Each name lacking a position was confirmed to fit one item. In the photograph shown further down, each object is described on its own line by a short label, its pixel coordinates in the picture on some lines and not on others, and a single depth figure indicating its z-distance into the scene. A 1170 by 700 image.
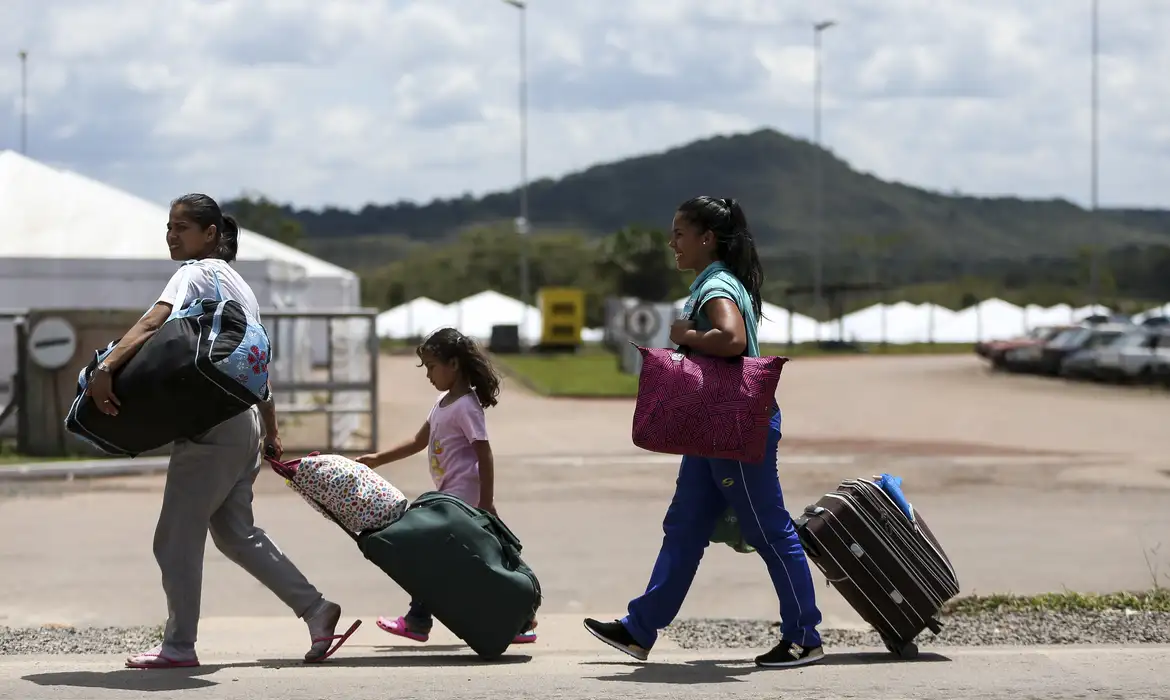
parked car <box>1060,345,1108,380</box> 37.75
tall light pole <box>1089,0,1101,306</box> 62.84
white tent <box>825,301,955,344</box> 83.12
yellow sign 59.03
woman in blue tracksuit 5.84
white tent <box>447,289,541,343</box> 76.19
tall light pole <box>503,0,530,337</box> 66.62
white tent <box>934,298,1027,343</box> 81.31
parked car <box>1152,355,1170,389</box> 35.81
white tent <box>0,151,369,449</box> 20.80
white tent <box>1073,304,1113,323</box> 79.39
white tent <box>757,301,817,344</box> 81.00
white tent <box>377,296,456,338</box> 77.56
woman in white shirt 5.73
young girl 6.55
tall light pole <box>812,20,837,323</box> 67.25
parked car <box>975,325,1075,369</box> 42.16
